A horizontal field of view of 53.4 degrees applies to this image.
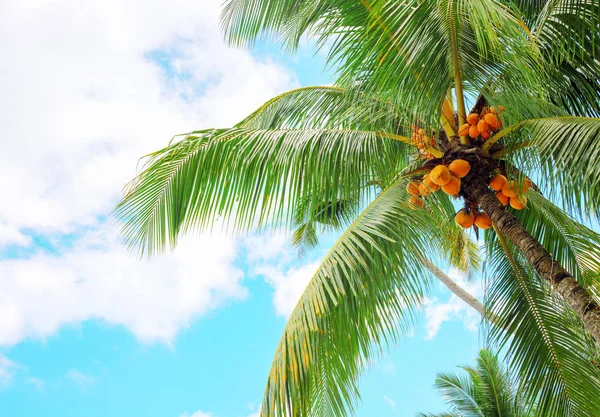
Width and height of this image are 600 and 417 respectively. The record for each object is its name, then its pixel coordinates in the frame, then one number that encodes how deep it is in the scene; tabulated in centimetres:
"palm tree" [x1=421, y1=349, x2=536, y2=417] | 867
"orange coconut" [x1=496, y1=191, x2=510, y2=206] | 372
